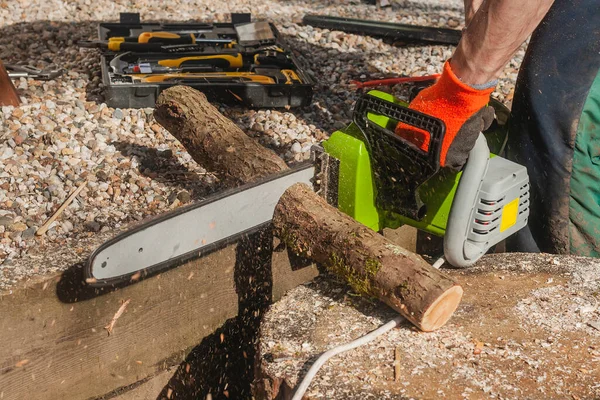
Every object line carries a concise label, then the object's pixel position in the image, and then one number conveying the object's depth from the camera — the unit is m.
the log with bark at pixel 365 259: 2.07
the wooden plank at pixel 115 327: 2.24
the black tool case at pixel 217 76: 3.99
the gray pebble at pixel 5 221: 2.97
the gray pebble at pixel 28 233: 2.94
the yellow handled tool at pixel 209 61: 4.39
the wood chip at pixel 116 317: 2.38
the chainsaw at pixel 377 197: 2.18
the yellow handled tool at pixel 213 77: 4.12
